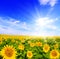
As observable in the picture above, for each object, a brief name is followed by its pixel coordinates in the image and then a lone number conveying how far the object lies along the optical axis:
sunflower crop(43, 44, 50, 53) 2.01
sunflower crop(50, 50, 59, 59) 1.86
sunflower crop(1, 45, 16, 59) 1.51
